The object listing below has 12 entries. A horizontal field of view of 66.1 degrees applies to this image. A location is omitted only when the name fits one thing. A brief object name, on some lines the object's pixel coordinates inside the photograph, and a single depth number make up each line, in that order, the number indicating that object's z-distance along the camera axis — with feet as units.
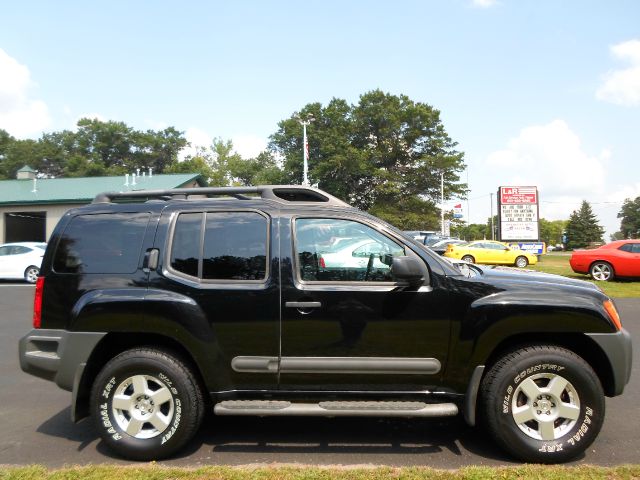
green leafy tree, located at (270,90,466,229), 183.93
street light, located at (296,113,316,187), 92.12
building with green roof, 97.09
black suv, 11.75
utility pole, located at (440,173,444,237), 181.18
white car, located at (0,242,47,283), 57.52
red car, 50.37
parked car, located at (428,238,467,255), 89.56
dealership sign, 111.55
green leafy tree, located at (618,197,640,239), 361.51
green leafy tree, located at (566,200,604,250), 304.50
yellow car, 84.12
